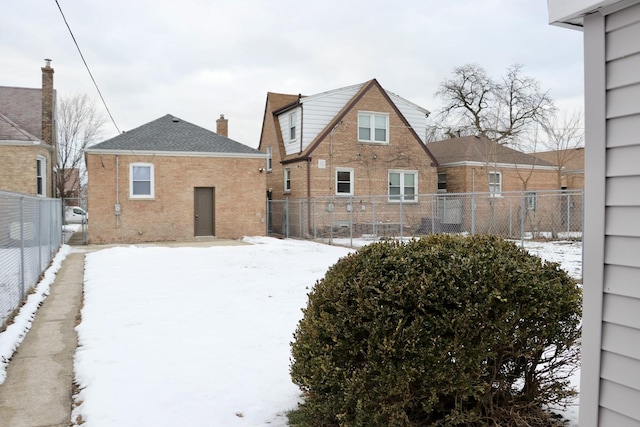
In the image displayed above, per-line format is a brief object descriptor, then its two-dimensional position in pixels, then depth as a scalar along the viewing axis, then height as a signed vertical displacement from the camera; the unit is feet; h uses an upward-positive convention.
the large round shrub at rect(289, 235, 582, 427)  9.82 -2.71
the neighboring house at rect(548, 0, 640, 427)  8.02 -0.22
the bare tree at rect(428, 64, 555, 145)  107.65 +22.96
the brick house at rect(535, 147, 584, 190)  103.65 +6.92
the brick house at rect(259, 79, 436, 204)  77.71 +8.67
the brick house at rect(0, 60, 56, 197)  65.46 +8.31
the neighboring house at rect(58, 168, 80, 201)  107.34 +4.61
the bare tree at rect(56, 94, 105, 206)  119.44 +15.35
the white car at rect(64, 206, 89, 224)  132.58 -3.93
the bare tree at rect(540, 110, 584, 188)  80.64 +10.13
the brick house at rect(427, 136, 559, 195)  88.43 +6.14
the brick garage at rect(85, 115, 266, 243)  67.31 +2.03
